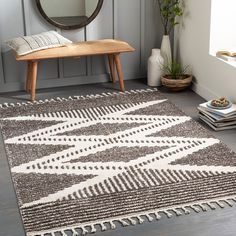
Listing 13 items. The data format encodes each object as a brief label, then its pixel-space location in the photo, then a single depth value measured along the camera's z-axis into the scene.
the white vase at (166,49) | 4.35
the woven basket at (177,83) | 4.11
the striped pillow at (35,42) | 3.85
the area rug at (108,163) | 2.47
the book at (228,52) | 3.78
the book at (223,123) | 3.41
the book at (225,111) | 3.38
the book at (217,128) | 3.42
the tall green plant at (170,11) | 4.21
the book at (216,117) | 3.40
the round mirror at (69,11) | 4.12
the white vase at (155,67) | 4.31
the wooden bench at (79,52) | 3.88
